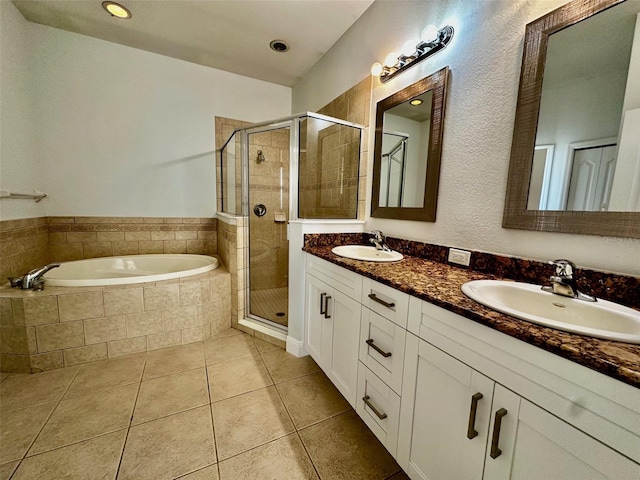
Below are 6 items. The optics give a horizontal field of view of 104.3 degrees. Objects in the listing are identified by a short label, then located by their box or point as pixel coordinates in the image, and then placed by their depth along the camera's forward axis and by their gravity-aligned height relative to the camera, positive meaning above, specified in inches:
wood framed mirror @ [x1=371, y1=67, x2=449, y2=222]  54.9 +15.2
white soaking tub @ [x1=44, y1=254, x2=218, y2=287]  74.2 -24.1
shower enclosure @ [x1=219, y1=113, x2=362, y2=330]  78.7 +8.1
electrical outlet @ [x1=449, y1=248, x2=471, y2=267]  48.3 -8.6
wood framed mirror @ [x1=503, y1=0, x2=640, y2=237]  31.4 +12.9
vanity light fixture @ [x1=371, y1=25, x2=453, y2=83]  52.0 +36.3
